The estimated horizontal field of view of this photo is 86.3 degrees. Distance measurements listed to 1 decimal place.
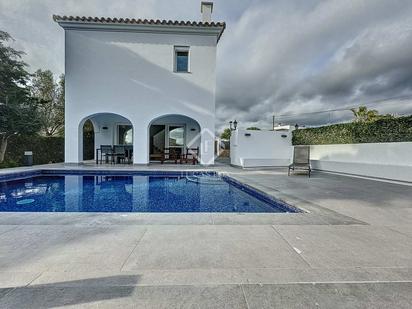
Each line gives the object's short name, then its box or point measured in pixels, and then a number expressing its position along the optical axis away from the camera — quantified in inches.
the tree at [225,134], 1467.8
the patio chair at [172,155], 523.2
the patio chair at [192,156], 538.1
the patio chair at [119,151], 491.3
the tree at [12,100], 442.6
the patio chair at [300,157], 394.0
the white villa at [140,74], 470.9
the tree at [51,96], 753.6
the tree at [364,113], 1016.9
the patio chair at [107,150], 493.0
